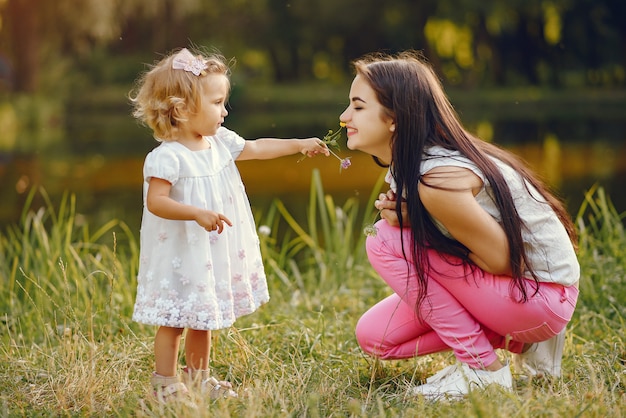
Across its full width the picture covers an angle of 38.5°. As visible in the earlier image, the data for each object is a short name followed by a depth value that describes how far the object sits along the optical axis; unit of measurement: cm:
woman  232
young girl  228
